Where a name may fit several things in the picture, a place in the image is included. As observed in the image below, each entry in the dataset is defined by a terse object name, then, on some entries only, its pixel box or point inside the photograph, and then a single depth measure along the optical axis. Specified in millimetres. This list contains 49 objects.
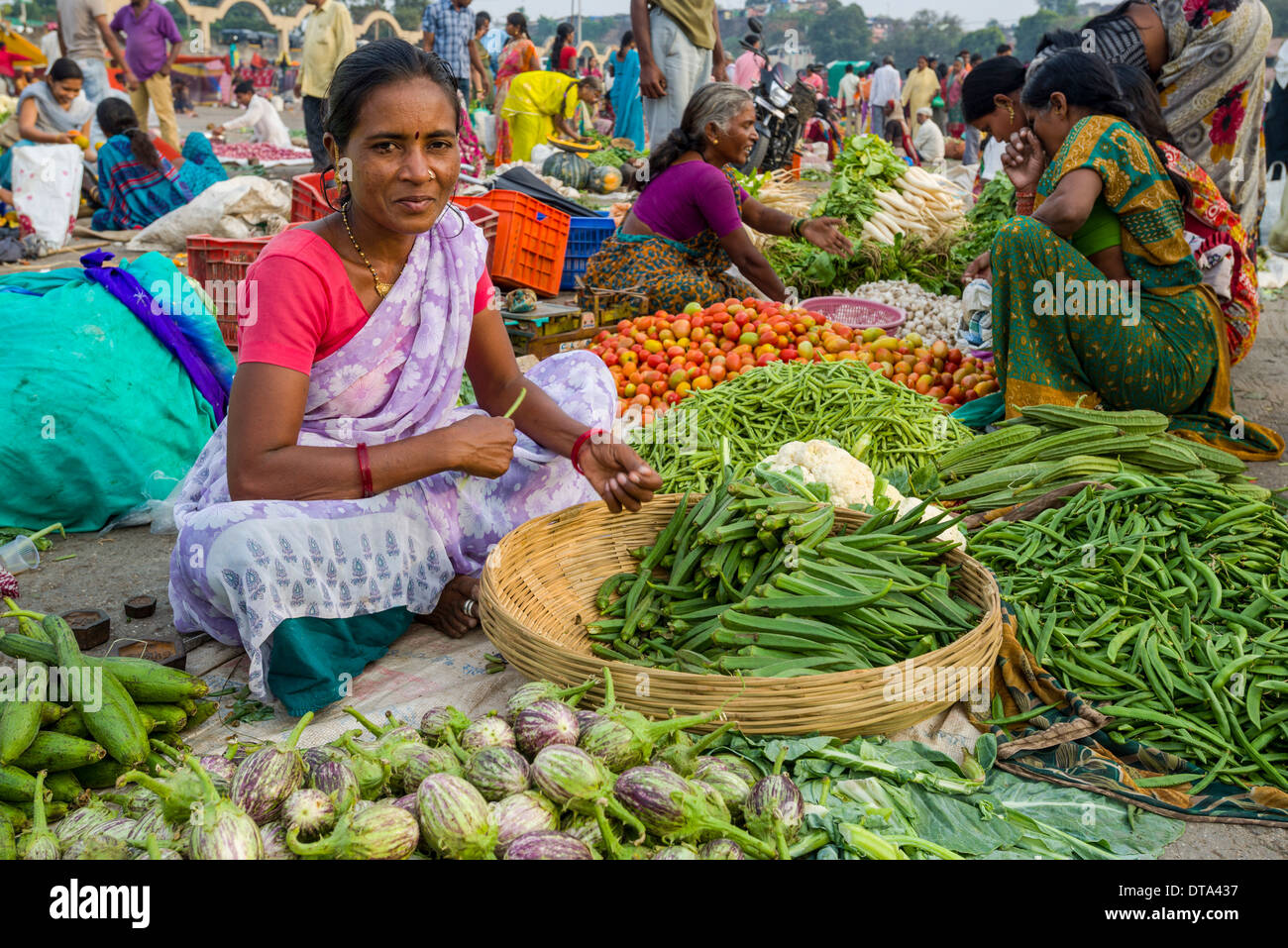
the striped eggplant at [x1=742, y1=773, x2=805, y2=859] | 1732
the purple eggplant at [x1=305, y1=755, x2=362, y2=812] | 1656
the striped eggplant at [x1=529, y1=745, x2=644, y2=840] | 1684
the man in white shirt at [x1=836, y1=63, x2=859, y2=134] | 21881
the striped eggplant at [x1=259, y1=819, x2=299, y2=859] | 1608
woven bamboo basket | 2090
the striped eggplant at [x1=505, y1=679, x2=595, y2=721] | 2000
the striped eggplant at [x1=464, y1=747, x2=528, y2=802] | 1743
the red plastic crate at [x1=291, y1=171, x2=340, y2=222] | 5367
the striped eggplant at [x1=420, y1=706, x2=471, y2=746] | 1948
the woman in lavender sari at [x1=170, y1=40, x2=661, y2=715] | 2412
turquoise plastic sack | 3594
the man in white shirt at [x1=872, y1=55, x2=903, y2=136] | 18875
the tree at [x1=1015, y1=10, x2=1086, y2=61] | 58188
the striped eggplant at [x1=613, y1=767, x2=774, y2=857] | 1661
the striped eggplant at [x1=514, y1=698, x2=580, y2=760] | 1864
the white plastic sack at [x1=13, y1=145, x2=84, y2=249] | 8523
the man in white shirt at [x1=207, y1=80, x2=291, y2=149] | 15031
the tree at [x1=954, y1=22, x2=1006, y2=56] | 62531
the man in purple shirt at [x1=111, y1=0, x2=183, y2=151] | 11062
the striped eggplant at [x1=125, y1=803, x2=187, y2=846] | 1601
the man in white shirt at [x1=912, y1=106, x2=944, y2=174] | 16844
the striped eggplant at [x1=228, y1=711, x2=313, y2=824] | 1670
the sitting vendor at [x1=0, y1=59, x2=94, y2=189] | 8898
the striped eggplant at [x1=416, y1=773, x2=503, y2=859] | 1583
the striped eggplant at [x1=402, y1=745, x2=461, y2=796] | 1756
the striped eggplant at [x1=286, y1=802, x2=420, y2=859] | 1538
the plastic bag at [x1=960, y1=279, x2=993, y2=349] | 5016
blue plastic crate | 7309
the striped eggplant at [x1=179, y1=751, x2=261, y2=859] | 1520
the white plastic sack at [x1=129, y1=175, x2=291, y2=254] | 8062
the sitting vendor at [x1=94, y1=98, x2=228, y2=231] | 8844
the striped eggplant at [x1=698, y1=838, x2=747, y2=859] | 1638
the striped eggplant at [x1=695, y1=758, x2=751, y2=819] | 1803
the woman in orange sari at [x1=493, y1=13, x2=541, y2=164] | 14477
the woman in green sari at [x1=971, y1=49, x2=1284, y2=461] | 3979
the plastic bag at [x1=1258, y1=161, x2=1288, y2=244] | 9586
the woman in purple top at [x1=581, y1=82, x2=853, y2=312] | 5602
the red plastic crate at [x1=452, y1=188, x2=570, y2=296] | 6348
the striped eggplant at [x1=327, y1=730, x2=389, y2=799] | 1736
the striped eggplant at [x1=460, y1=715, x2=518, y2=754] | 1890
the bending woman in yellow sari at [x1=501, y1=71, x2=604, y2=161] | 12836
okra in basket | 2328
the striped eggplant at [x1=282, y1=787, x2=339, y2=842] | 1626
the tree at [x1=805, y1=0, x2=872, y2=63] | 75312
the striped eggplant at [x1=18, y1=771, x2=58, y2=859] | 1627
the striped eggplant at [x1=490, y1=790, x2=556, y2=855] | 1645
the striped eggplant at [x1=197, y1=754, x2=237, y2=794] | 1746
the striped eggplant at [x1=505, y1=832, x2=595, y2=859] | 1572
